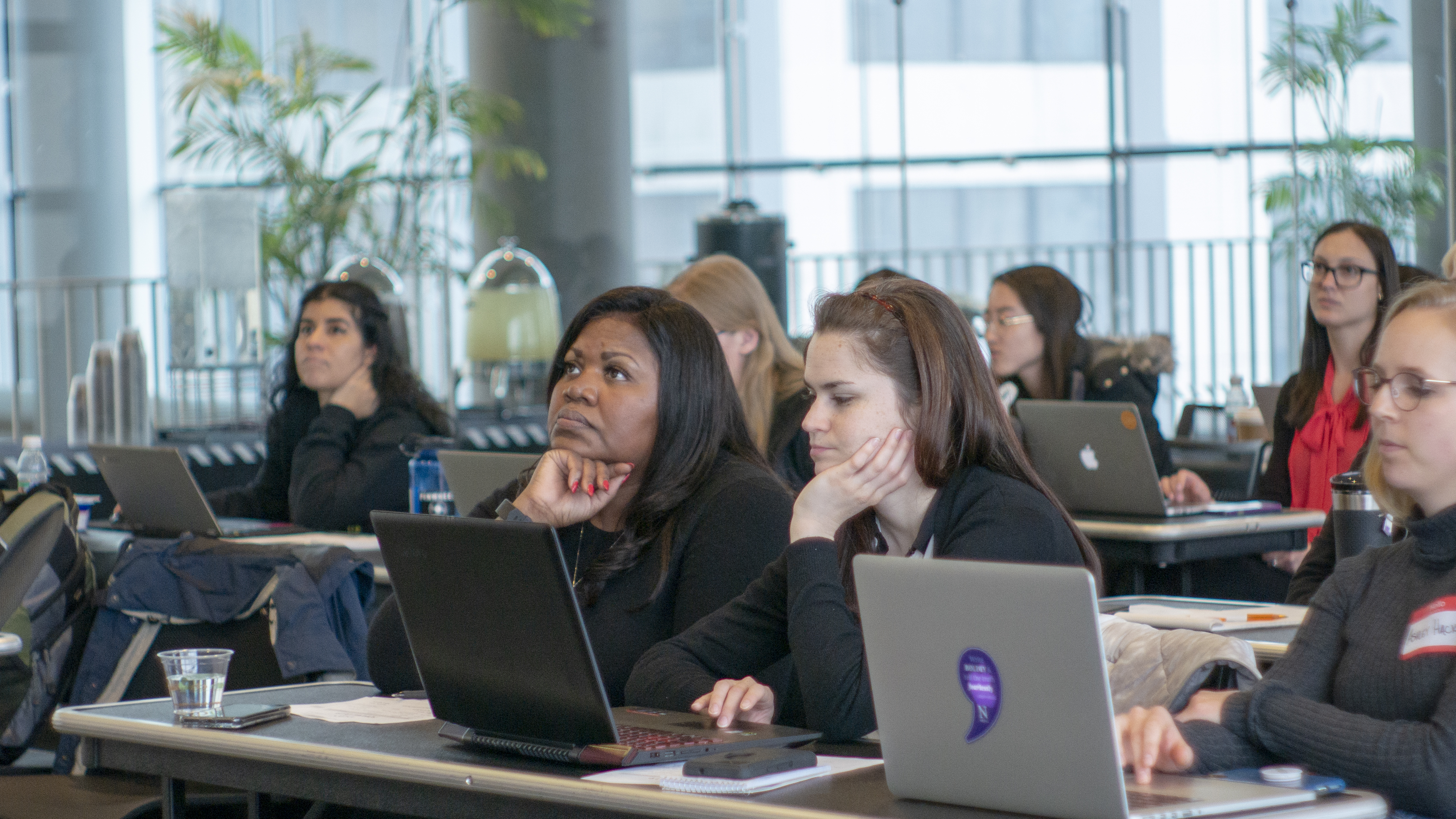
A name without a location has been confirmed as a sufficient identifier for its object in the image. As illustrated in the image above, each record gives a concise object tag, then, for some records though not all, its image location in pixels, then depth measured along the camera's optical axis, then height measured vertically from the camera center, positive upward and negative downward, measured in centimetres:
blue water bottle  845 -39
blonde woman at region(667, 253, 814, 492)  816 -10
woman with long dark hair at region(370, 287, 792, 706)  477 -26
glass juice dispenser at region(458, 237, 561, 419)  1342 -7
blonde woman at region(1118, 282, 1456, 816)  330 -39
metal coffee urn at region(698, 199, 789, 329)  1463 +26
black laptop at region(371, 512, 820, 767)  339 -35
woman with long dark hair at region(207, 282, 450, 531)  866 -29
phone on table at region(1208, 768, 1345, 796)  317 -46
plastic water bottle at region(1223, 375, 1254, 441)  1123 -39
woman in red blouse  788 -15
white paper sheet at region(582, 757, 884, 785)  331 -46
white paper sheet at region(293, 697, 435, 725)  419 -50
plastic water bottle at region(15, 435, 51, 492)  957 -41
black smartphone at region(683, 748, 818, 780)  323 -44
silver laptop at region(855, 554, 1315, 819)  287 -35
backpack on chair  634 -57
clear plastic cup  421 -44
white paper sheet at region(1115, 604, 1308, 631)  529 -52
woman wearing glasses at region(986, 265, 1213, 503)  920 -15
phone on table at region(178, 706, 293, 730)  409 -48
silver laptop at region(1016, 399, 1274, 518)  795 -39
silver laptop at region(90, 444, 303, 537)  794 -42
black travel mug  543 -37
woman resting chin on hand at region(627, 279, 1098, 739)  405 -24
